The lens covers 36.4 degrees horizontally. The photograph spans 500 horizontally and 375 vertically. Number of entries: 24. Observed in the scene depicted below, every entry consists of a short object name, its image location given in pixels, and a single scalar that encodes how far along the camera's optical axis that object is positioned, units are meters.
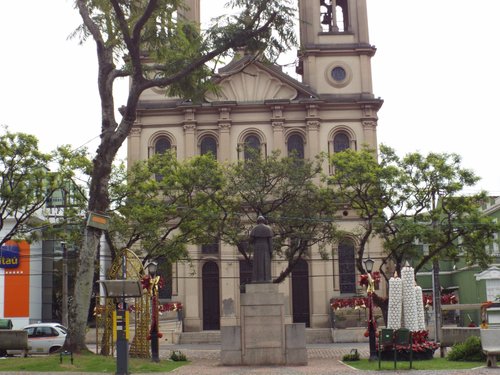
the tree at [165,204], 33.03
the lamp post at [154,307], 23.69
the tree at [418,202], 30.59
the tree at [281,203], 32.47
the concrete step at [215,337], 39.53
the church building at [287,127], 43.62
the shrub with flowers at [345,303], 40.83
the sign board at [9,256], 43.56
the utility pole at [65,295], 36.83
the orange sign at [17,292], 43.59
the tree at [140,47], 20.67
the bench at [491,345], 19.23
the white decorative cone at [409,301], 23.66
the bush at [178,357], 25.05
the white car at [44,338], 30.51
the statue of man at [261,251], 22.88
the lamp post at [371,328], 23.43
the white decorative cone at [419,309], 24.00
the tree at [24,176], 29.59
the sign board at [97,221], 20.02
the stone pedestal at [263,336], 22.03
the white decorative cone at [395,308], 23.86
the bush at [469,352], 21.47
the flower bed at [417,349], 22.56
